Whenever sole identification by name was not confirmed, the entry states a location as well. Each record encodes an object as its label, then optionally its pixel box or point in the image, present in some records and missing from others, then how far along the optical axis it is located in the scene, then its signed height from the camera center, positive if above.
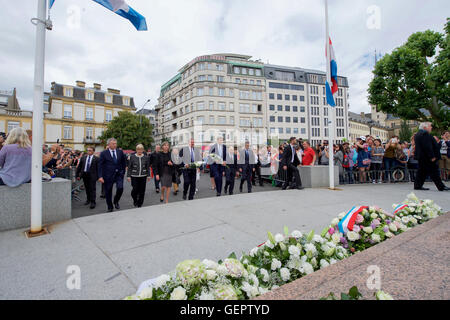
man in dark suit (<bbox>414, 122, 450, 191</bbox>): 6.90 +0.32
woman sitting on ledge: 3.94 +0.19
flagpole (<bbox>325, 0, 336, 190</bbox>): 8.02 +1.65
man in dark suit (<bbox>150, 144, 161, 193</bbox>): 7.58 +0.35
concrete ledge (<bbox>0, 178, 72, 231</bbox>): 3.86 -0.67
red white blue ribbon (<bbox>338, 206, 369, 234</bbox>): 2.55 -0.70
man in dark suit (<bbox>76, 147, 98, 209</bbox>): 7.22 -0.10
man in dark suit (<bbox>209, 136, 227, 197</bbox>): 7.61 +0.16
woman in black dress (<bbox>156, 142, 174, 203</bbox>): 7.20 -0.03
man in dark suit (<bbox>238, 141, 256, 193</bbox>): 8.47 +0.21
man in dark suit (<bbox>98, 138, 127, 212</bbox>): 6.31 +0.00
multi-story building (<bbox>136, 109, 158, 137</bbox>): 91.00 +22.80
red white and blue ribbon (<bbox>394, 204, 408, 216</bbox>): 3.34 -0.70
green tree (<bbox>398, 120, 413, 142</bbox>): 57.43 +8.65
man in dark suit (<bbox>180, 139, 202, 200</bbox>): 7.26 +0.16
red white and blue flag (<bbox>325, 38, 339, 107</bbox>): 8.24 +3.42
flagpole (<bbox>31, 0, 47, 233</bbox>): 3.66 +0.81
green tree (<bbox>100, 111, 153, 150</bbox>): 41.91 +7.26
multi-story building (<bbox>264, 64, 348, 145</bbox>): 59.81 +18.05
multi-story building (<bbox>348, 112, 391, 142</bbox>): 82.19 +15.78
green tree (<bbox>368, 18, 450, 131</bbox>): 15.30 +6.36
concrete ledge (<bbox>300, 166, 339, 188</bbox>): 8.45 -0.45
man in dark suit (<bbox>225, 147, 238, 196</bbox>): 8.03 +0.01
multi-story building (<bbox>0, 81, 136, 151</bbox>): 46.75 +12.92
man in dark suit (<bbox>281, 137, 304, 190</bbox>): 8.24 +0.10
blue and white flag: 4.32 +3.32
